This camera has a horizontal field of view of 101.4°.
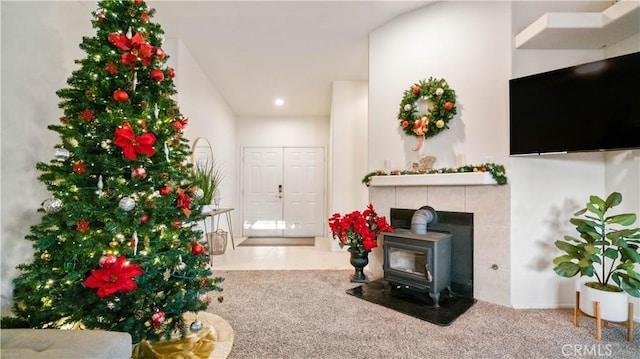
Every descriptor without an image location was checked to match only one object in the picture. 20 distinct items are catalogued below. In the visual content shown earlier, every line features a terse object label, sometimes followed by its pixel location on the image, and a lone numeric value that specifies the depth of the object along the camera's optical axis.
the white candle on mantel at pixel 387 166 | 2.87
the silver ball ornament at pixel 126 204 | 1.41
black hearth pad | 1.98
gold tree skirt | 1.50
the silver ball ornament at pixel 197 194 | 1.70
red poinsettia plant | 2.66
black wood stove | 2.18
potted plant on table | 3.31
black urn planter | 2.72
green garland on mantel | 2.17
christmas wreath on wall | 2.45
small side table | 3.68
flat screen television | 1.73
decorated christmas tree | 1.41
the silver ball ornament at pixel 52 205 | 1.40
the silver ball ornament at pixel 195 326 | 1.70
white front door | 5.72
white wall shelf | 1.83
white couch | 0.93
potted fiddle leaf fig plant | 1.71
